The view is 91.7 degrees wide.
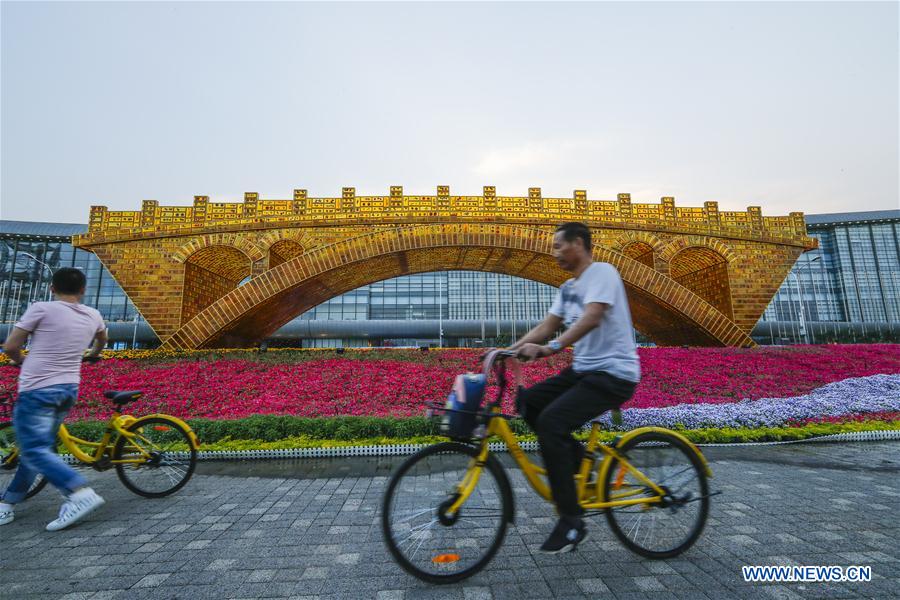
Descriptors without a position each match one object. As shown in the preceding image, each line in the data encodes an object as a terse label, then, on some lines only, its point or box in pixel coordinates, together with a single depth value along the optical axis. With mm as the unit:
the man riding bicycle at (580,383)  2555
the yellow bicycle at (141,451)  4078
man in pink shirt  3275
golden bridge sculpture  13719
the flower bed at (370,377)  8055
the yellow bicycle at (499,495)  2506
